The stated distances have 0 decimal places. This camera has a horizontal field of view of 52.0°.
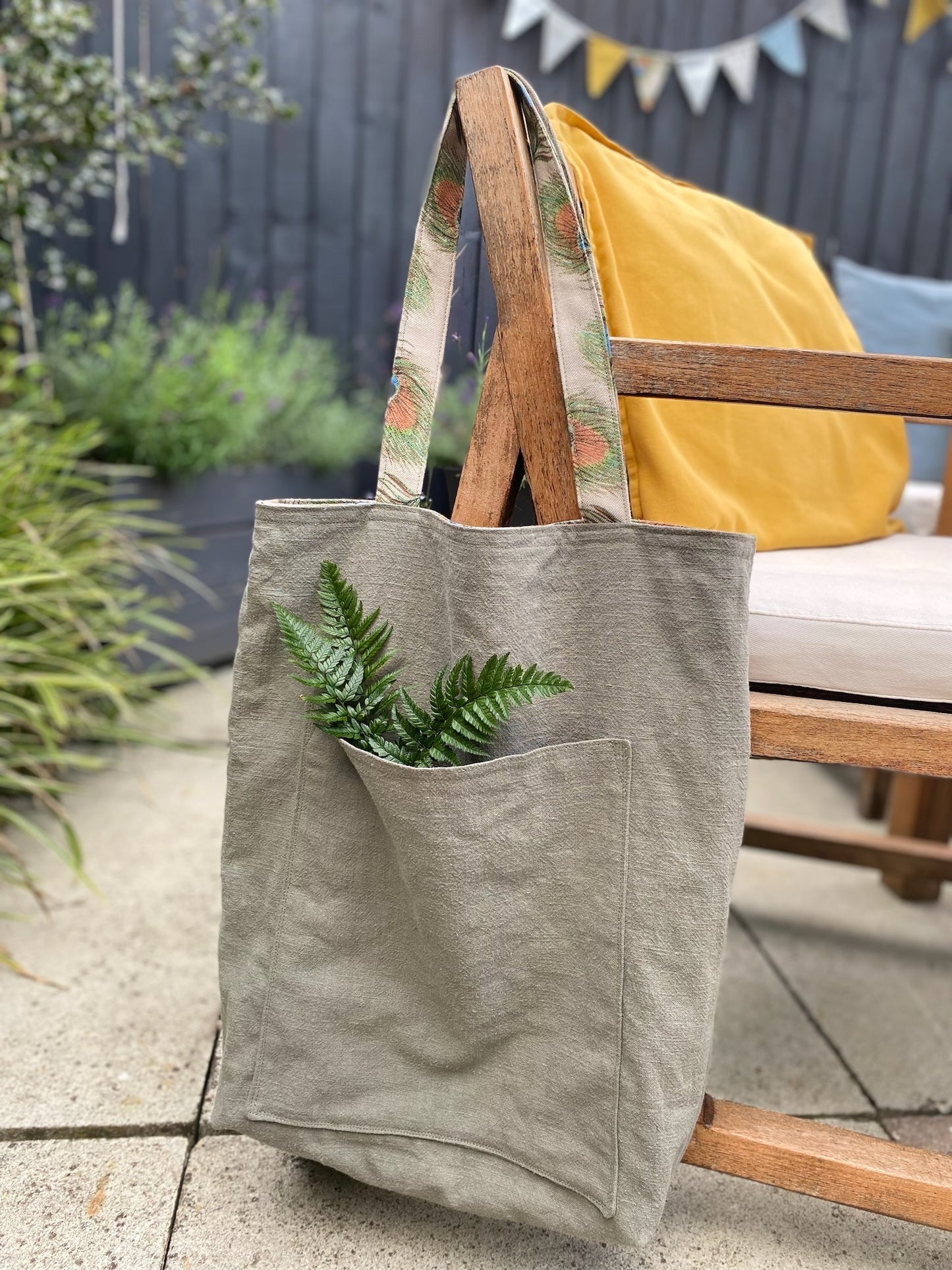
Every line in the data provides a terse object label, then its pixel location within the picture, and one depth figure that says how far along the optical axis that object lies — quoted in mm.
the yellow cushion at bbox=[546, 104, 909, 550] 875
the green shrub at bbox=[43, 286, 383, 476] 2189
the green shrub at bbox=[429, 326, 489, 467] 2424
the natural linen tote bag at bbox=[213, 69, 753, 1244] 680
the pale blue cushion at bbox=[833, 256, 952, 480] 2016
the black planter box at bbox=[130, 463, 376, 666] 2232
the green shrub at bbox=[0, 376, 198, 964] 1456
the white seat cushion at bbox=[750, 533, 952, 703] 782
